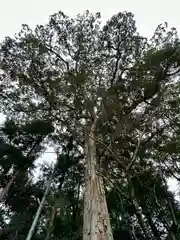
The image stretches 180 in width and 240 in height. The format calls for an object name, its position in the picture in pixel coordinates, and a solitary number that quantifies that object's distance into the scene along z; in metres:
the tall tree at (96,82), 4.11
